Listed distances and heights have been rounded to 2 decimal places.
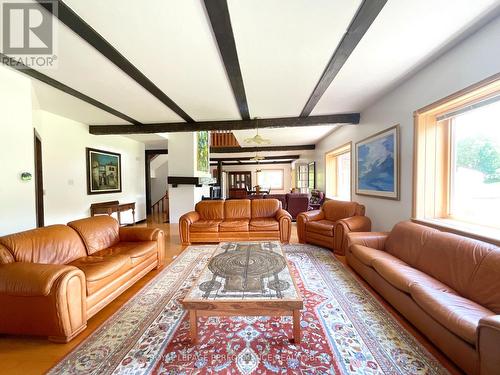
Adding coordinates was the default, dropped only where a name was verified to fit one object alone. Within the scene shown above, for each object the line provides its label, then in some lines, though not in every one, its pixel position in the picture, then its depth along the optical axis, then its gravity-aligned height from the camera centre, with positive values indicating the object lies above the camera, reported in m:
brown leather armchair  3.35 -0.72
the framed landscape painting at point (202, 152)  6.31 +0.99
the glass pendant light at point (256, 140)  4.21 +0.89
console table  4.80 -0.57
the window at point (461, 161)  1.99 +0.24
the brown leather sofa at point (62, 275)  1.58 -0.82
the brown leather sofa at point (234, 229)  4.02 -0.87
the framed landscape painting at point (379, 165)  3.03 +0.31
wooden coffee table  1.54 -0.85
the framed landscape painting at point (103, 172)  4.80 +0.30
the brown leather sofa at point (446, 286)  1.21 -0.84
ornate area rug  1.40 -1.22
